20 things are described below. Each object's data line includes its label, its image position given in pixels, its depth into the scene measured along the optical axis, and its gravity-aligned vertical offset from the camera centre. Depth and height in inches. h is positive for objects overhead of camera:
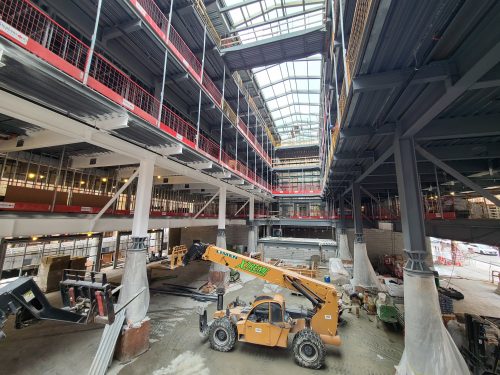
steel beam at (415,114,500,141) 225.1 +104.9
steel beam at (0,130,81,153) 266.6 +96.4
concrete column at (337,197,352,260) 789.2 -62.5
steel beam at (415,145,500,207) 216.9 +51.5
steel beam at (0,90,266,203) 190.4 +95.4
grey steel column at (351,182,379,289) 517.0 -89.8
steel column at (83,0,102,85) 187.2 +133.6
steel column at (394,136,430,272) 239.1 +21.3
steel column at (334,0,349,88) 211.8 +151.3
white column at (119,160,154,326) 286.0 -54.5
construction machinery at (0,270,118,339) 139.4 -60.6
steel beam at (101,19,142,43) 303.1 +273.1
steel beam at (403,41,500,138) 125.7 +97.3
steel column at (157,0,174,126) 278.2 +241.0
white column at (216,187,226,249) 589.0 -0.6
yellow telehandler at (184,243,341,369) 266.8 -136.1
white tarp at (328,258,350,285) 600.7 -147.4
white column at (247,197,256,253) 852.4 -49.7
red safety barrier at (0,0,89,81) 146.1 +211.7
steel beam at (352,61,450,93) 158.6 +111.4
